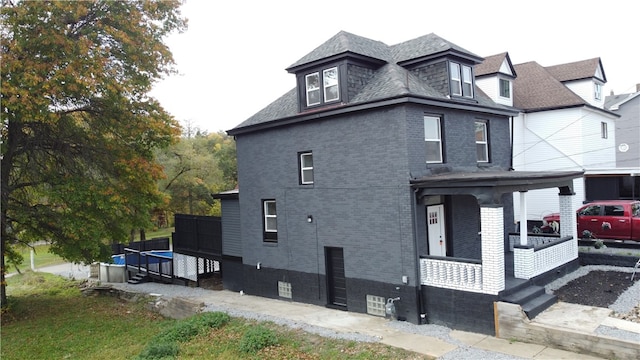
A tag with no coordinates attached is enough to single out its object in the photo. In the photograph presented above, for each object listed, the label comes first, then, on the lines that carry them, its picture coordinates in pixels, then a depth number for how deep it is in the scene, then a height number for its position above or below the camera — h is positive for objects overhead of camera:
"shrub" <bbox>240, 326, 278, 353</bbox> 10.52 -3.99
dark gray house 11.40 -0.51
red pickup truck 16.78 -2.28
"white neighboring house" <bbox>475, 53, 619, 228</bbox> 23.14 +2.44
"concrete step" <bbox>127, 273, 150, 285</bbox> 21.57 -4.68
